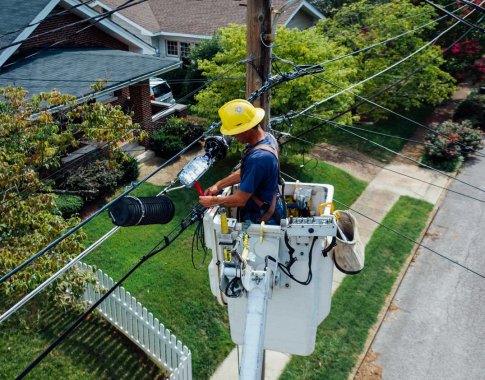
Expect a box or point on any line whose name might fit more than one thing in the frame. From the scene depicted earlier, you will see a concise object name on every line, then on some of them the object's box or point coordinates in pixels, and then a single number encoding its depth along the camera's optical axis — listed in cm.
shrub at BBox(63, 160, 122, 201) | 1264
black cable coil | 446
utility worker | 452
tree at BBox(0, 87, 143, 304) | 707
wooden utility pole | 605
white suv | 2030
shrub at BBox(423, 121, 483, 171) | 1836
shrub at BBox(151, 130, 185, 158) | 1578
